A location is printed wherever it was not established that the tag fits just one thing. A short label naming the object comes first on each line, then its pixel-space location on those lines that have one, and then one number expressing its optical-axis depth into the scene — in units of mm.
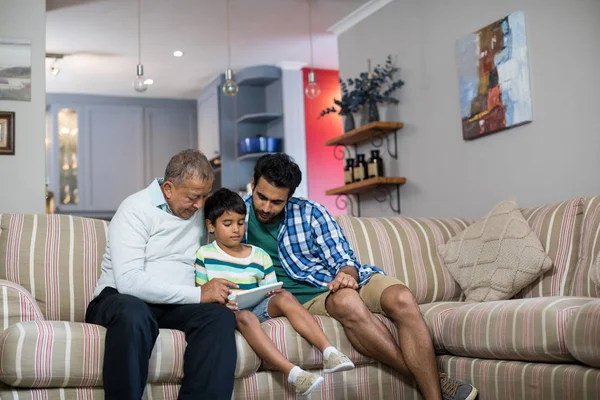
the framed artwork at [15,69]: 4414
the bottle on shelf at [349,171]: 5488
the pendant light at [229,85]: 5328
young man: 2490
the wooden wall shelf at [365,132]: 5094
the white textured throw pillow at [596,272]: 2638
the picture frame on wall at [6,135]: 4344
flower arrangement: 5180
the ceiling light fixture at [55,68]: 6760
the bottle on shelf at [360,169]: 5328
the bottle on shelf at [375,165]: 5199
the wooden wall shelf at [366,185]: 5066
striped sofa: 2184
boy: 2454
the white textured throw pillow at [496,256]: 2984
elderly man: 2150
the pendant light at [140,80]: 5137
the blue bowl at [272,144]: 7062
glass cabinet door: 8000
